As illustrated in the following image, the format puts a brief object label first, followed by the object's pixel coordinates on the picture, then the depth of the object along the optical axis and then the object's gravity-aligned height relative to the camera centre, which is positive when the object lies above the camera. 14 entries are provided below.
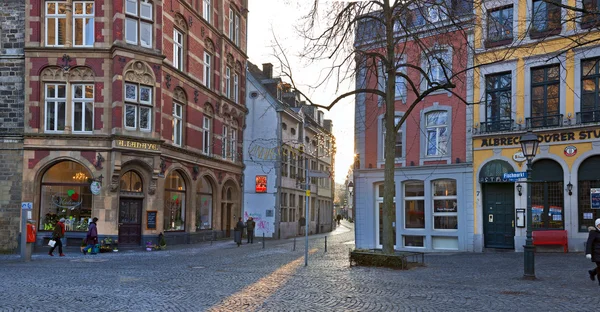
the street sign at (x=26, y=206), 20.41 -0.58
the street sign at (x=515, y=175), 15.40 +0.53
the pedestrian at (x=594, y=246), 12.61 -1.17
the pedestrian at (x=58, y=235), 22.03 -1.75
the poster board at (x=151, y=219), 26.06 -1.31
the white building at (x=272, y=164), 39.53 +2.12
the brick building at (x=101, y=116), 24.58 +3.38
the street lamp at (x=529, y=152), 14.50 +1.13
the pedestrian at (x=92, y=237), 22.84 -1.90
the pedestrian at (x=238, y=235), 29.39 -2.26
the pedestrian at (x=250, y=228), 32.34 -2.11
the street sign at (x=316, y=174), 18.40 +0.61
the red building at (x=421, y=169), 23.97 +1.11
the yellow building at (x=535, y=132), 21.14 +2.41
